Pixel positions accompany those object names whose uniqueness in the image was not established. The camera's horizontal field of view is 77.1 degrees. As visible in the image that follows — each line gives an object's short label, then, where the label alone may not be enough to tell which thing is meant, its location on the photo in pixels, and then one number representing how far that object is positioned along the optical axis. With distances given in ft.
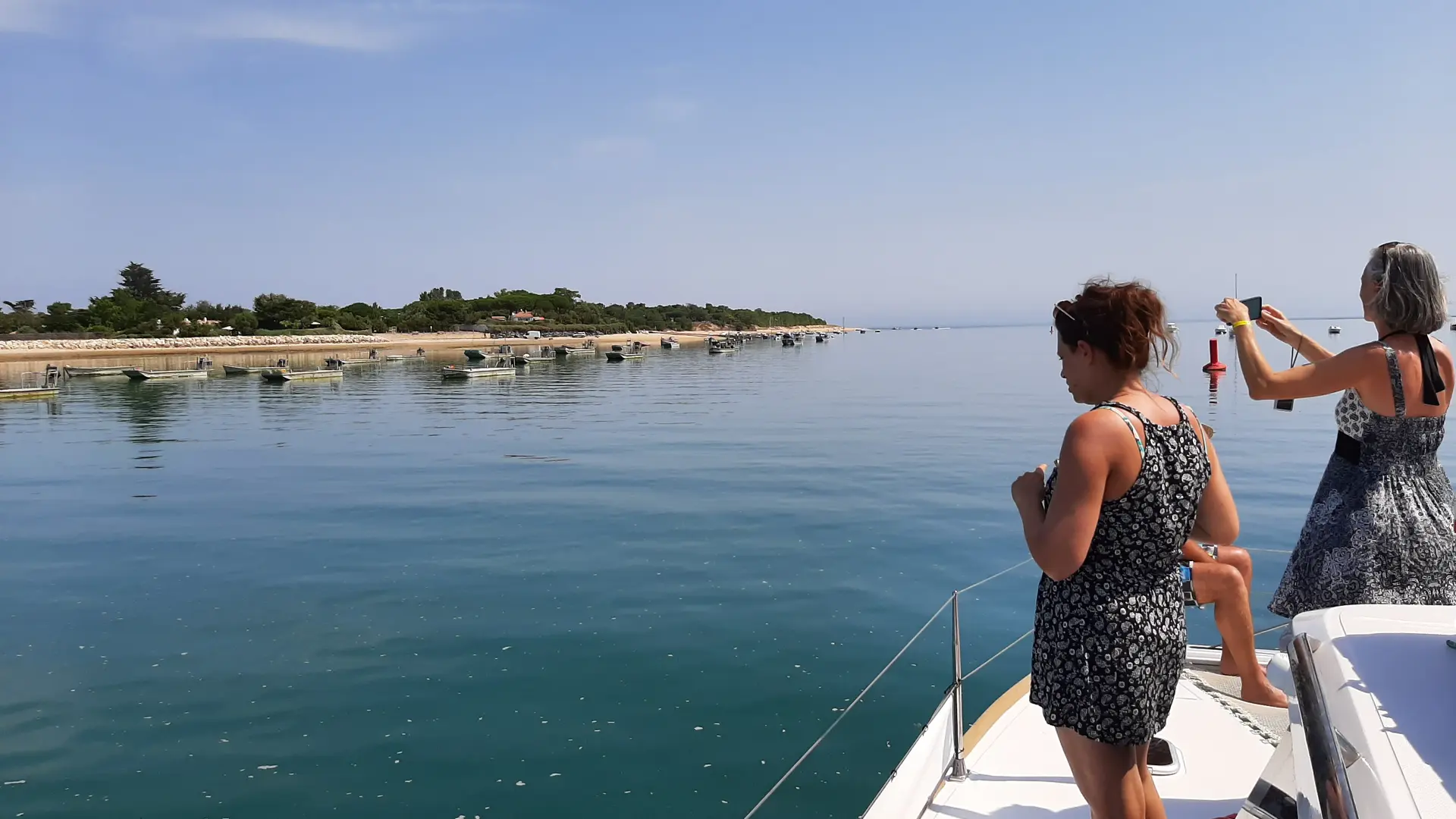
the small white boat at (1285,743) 6.21
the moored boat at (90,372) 183.15
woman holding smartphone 9.98
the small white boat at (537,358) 228.86
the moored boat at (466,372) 178.60
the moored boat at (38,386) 138.62
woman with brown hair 7.48
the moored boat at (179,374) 174.91
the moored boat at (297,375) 167.84
